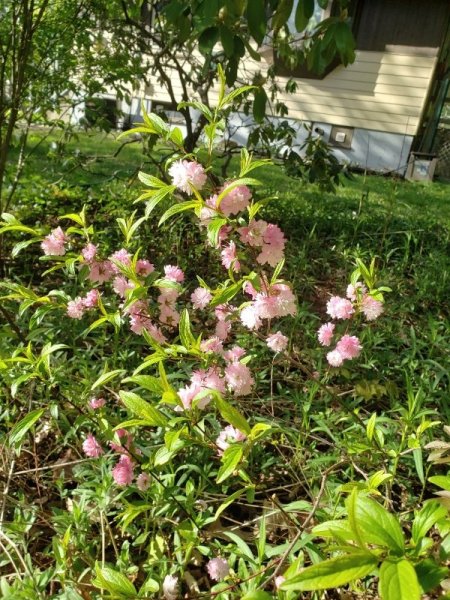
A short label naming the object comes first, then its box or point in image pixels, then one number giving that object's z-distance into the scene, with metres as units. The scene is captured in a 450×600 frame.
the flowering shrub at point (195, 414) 1.08
